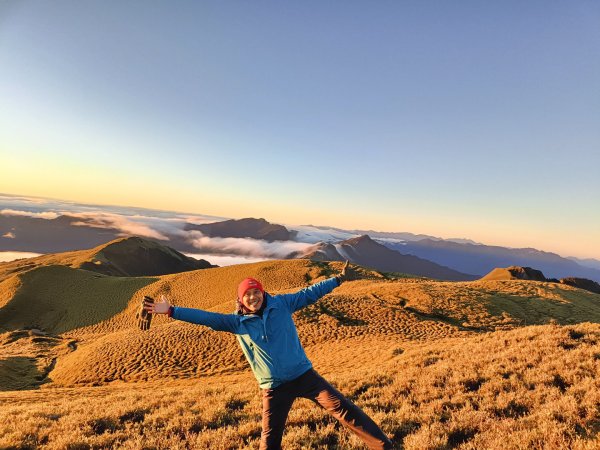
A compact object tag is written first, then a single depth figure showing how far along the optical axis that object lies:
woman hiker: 4.34
